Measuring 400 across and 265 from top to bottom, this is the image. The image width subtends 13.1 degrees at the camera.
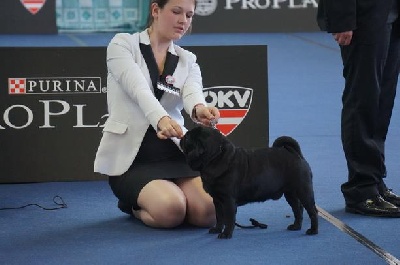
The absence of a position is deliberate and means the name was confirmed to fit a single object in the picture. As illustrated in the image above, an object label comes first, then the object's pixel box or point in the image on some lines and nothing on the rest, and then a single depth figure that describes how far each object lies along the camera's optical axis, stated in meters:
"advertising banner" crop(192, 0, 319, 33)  23.61
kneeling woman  7.12
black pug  6.51
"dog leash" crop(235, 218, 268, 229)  7.13
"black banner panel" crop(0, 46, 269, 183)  8.92
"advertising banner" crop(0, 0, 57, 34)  22.51
